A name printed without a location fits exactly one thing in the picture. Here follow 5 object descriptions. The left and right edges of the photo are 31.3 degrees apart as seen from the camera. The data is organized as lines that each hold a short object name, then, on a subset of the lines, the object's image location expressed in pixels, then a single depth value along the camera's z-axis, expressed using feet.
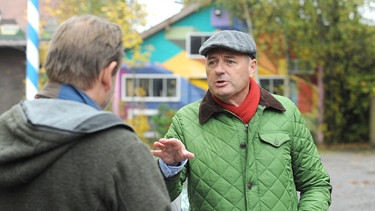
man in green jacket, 9.47
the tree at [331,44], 76.64
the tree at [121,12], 57.21
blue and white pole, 18.34
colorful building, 87.92
